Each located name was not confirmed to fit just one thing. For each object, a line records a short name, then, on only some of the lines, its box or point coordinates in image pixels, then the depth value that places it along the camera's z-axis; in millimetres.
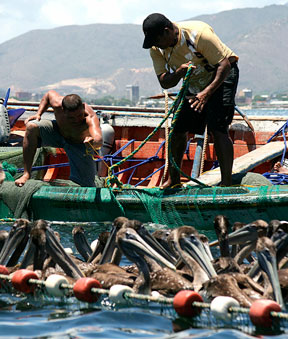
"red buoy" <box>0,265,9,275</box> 14327
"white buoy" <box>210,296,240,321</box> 11320
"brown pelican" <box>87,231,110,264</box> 15195
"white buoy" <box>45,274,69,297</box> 13047
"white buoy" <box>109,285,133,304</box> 12469
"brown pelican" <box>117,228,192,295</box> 13008
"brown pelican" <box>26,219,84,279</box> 13961
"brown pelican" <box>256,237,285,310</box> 11850
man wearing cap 18250
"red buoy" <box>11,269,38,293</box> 13445
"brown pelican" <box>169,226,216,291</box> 13070
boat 18781
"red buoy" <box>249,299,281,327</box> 10887
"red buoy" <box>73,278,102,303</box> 12672
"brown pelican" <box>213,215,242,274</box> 13375
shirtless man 20625
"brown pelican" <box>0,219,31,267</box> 14867
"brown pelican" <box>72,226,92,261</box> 16016
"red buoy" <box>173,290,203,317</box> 11672
